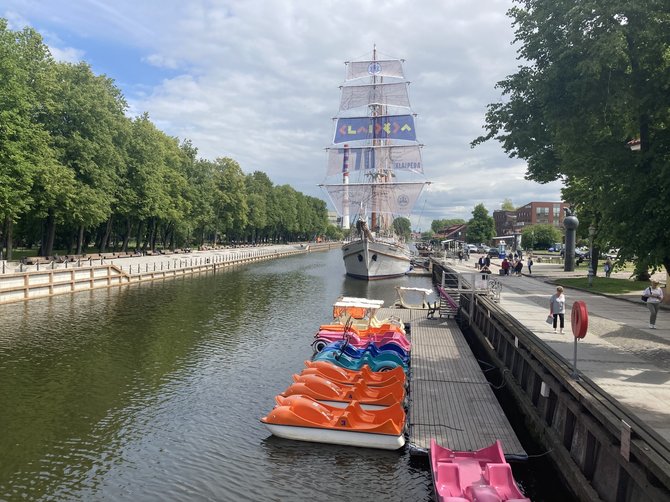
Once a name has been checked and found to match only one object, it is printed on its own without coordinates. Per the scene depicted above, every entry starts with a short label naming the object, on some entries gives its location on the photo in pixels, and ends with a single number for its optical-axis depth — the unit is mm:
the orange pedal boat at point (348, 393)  16156
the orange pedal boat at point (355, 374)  17578
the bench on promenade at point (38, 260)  44500
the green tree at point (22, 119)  37812
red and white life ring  12031
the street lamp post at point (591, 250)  36319
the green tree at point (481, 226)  151000
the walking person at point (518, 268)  48094
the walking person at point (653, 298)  19719
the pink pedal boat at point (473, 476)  10617
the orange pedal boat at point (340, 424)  14172
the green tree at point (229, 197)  98700
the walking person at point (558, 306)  19288
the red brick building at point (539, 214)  162000
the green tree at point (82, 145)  48938
